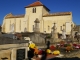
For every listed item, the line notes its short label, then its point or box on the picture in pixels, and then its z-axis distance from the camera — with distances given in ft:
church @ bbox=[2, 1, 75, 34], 73.48
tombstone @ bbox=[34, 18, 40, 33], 32.90
